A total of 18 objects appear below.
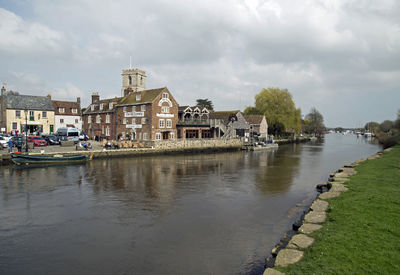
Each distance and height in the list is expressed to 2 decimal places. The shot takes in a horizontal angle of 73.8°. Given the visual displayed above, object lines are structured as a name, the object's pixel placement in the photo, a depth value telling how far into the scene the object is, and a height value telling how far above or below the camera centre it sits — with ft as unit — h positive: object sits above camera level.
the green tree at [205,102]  343.67 +44.10
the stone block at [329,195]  44.05 -10.02
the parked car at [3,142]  120.39 -2.42
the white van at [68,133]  152.25 +2.07
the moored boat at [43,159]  94.22 -8.17
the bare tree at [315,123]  471.62 +23.30
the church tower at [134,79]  238.68 +52.22
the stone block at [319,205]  38.24 -10.31
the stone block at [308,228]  30.51 -10.82
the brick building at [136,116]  161.99 +13.17
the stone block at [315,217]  33.81 -10.65
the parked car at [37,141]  128.93 -2.09
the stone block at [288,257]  23.89 -11.27
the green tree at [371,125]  514.76 +20.76
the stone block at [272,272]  21.98 -11.36
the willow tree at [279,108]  272.10 +29.27
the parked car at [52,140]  142.43 -1.80
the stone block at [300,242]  26.86 -10.98
